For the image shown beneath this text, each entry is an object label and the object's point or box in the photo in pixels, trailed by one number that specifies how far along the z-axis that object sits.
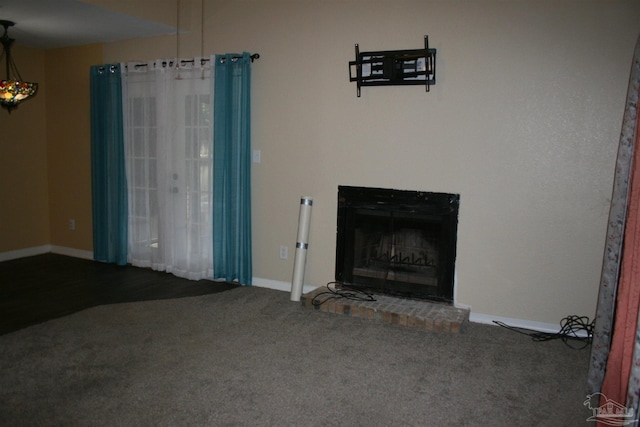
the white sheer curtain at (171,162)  4.41
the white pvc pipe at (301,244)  3.97
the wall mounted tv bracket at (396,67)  3.53
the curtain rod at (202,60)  4.21
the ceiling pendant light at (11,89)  4.18
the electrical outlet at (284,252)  4.26
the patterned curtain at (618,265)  2.19
